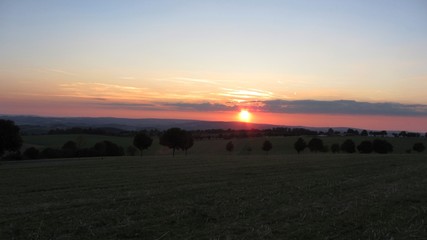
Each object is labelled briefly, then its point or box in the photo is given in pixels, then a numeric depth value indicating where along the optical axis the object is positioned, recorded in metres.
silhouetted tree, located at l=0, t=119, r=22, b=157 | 57.72
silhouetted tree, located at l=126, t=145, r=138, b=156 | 104.31
